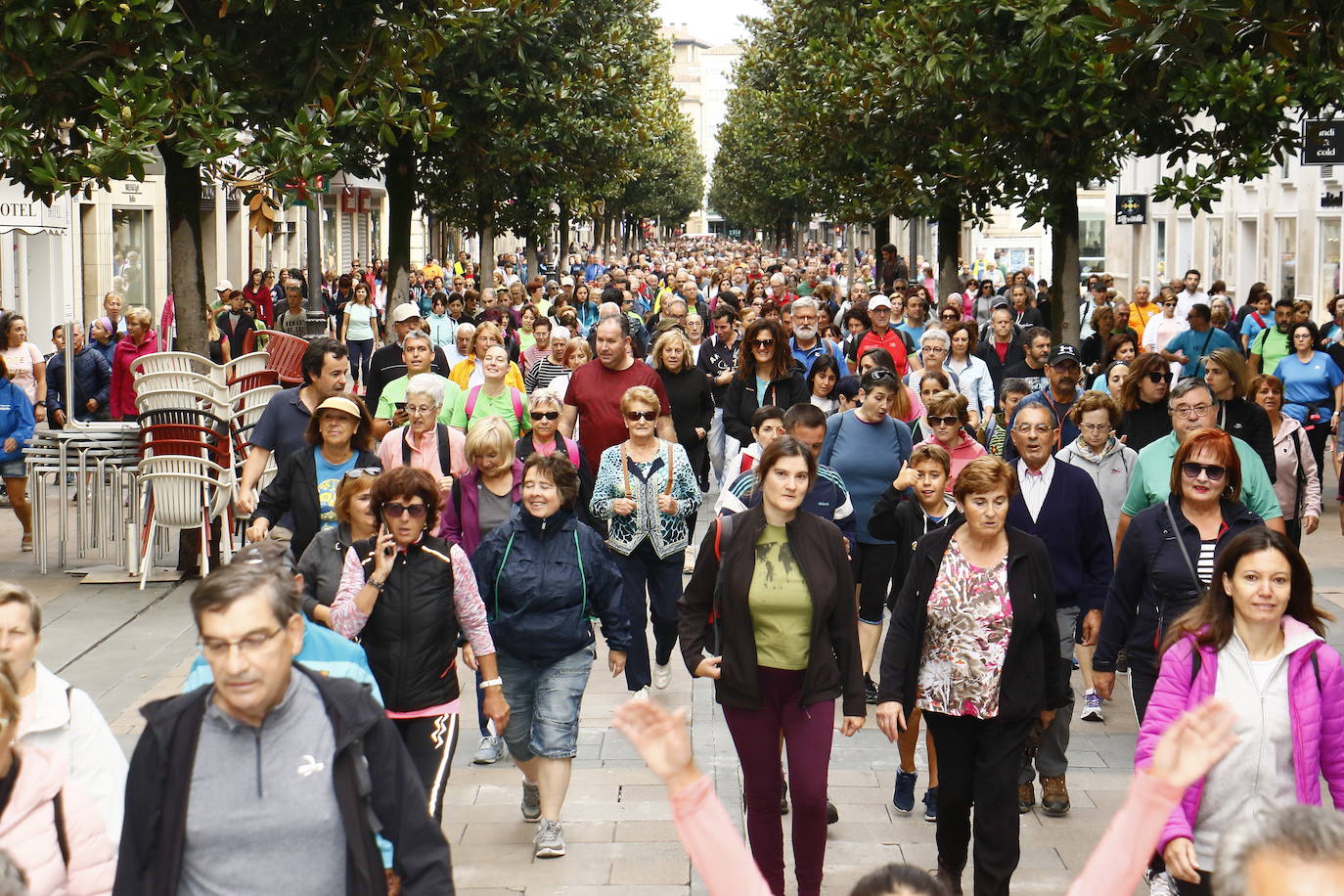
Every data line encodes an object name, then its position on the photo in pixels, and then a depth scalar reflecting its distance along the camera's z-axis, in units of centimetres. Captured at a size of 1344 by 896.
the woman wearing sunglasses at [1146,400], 997
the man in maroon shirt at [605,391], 1116
